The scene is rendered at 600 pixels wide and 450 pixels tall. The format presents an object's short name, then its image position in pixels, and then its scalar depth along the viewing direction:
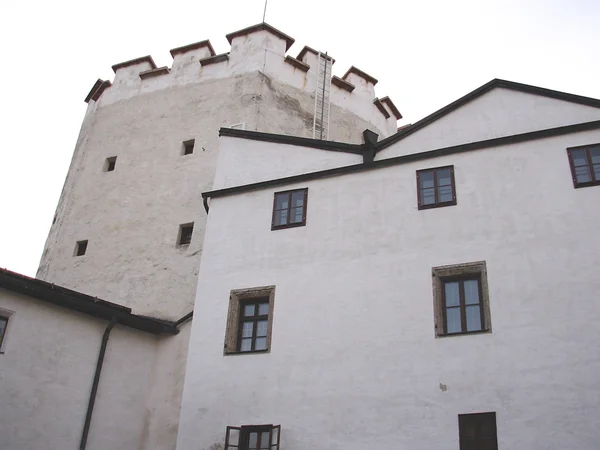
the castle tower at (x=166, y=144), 20.73
